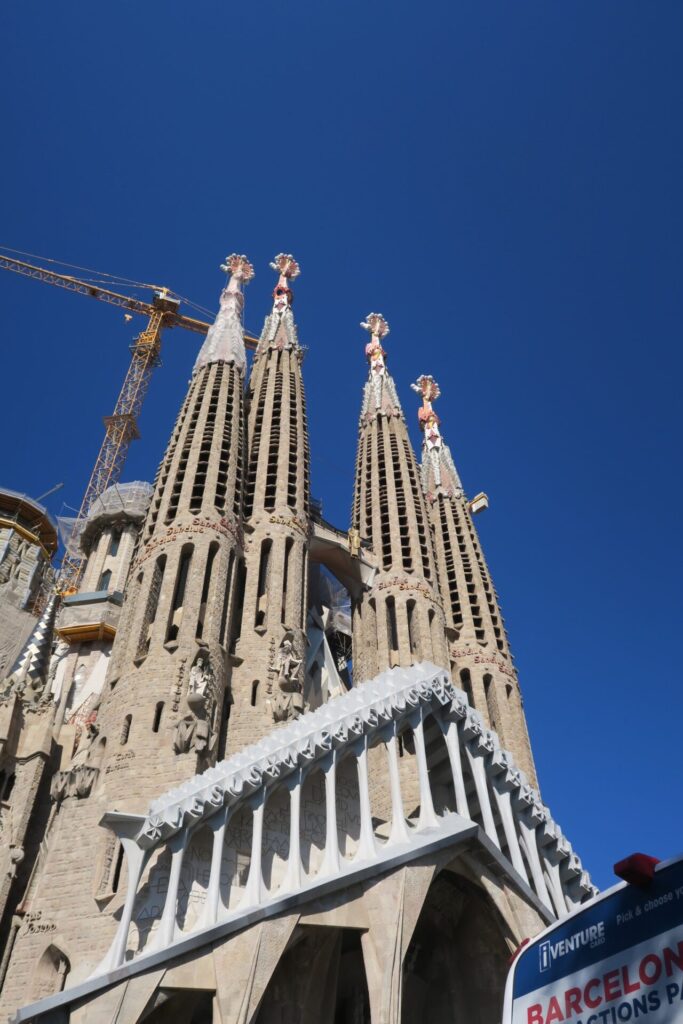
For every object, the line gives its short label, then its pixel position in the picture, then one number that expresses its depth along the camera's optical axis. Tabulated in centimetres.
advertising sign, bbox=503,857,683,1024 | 473
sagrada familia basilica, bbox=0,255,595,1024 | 1622
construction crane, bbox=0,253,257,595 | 5031
